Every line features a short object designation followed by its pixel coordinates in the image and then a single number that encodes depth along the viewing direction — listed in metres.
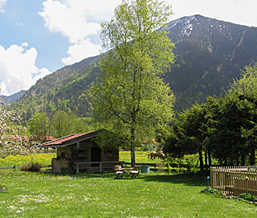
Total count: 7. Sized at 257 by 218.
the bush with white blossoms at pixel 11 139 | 15.18
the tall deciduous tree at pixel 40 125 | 97.88
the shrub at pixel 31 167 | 29.38
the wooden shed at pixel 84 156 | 26.62
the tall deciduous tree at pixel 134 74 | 24.89
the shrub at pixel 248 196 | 10.93
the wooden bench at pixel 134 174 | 20.75
